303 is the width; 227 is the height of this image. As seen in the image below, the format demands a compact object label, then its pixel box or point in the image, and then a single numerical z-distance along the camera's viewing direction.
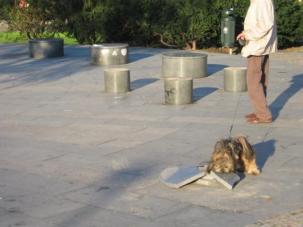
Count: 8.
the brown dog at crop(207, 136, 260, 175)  6.35
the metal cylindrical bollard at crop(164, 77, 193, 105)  10.45
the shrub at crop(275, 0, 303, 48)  20.05
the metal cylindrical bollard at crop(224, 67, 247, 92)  11.29
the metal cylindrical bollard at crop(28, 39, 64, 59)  16.75
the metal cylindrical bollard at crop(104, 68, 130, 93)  11.64
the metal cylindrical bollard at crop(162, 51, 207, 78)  12.85
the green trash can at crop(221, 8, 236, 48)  18.69
